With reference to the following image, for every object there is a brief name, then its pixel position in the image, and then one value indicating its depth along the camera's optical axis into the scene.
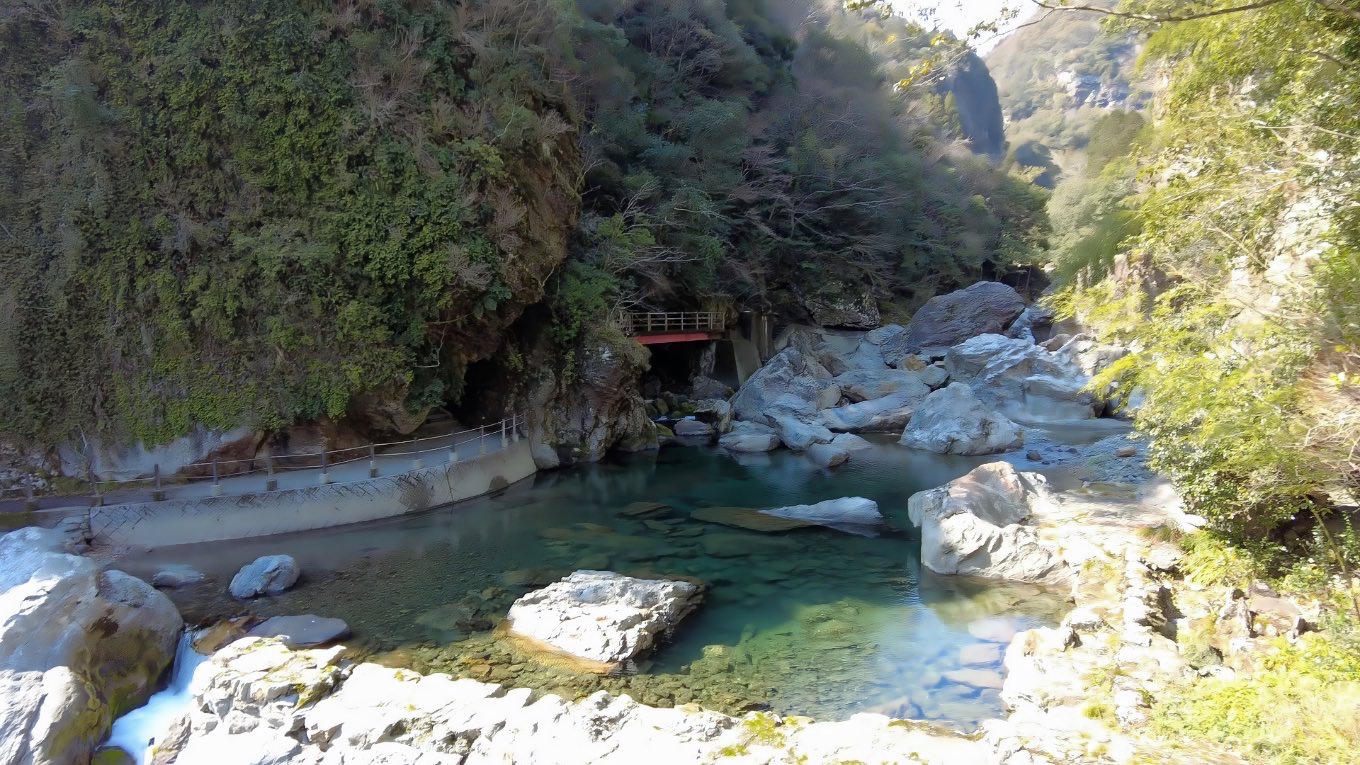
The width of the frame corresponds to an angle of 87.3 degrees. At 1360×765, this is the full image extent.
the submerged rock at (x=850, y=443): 22.28
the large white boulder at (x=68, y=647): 7.01
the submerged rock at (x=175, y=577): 11.16
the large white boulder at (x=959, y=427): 21.70
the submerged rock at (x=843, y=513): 14.92
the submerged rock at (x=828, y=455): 20.75
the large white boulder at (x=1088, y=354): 24.42
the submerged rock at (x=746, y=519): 14.74
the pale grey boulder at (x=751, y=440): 22.91
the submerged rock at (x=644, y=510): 15.80
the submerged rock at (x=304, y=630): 9.38
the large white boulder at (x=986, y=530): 11.69
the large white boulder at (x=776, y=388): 26.55
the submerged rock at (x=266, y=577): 10.95
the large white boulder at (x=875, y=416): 25.78
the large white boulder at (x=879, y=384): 27.88
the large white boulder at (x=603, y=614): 9.19
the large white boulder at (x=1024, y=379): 25.20
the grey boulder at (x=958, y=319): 32.31
